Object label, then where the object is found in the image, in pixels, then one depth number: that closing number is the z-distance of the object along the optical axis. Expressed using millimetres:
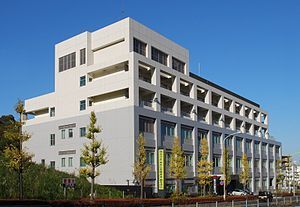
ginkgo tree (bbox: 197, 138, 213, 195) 41558
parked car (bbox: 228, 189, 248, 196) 48523
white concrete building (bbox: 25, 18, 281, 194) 37507
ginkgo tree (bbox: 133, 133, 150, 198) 33593
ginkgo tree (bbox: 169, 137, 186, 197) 36938
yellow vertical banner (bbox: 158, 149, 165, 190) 36187
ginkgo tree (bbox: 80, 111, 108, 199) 27839
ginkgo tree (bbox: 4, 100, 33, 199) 24011
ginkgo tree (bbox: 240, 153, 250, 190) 51850
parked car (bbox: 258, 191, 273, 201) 40625
